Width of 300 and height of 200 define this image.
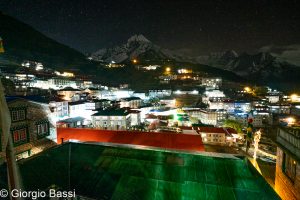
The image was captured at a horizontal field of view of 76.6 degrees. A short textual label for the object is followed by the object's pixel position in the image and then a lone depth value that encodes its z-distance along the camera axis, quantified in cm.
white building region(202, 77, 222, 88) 15194
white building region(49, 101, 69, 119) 4996
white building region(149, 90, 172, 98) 10944
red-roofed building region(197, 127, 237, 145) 5044
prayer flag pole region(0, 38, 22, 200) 322
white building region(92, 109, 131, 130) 4812
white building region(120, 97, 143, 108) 7335
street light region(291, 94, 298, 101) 12974
